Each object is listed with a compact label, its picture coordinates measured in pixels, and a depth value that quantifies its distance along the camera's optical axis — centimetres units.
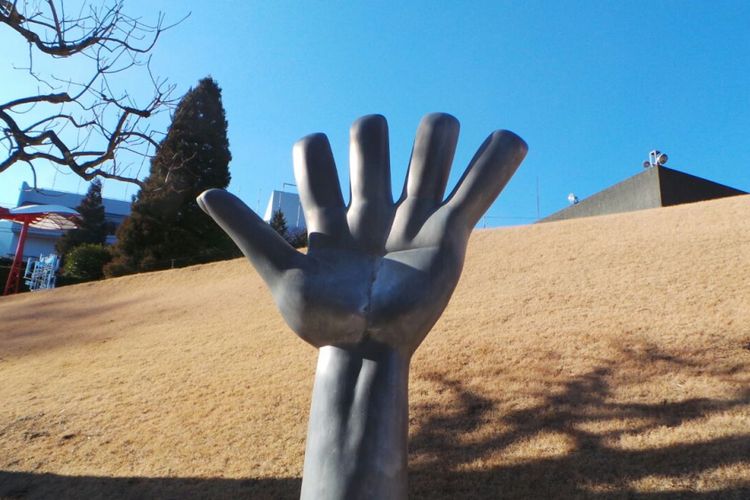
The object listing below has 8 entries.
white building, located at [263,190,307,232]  4669
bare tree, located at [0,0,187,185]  562
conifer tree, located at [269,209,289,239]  3425
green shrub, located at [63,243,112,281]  2617
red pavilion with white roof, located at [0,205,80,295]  2116
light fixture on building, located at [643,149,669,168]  1769
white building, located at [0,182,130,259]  5034
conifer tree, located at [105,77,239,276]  2427
